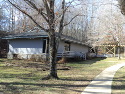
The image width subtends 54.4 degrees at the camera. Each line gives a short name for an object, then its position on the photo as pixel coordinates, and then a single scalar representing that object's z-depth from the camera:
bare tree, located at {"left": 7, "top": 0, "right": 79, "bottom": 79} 6.34
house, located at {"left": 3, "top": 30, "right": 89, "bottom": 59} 14.38
